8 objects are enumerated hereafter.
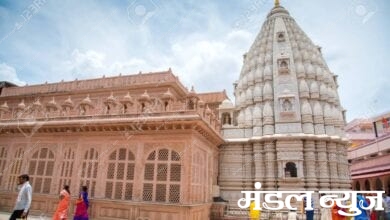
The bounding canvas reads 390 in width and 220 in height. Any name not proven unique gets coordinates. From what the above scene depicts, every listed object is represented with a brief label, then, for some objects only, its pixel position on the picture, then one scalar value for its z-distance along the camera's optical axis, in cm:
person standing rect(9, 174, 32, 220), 757
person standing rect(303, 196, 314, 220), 1289
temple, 1820
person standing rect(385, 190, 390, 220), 1048
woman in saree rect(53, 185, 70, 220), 973
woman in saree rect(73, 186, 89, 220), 1116
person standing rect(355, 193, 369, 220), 813
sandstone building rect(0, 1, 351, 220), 1291
